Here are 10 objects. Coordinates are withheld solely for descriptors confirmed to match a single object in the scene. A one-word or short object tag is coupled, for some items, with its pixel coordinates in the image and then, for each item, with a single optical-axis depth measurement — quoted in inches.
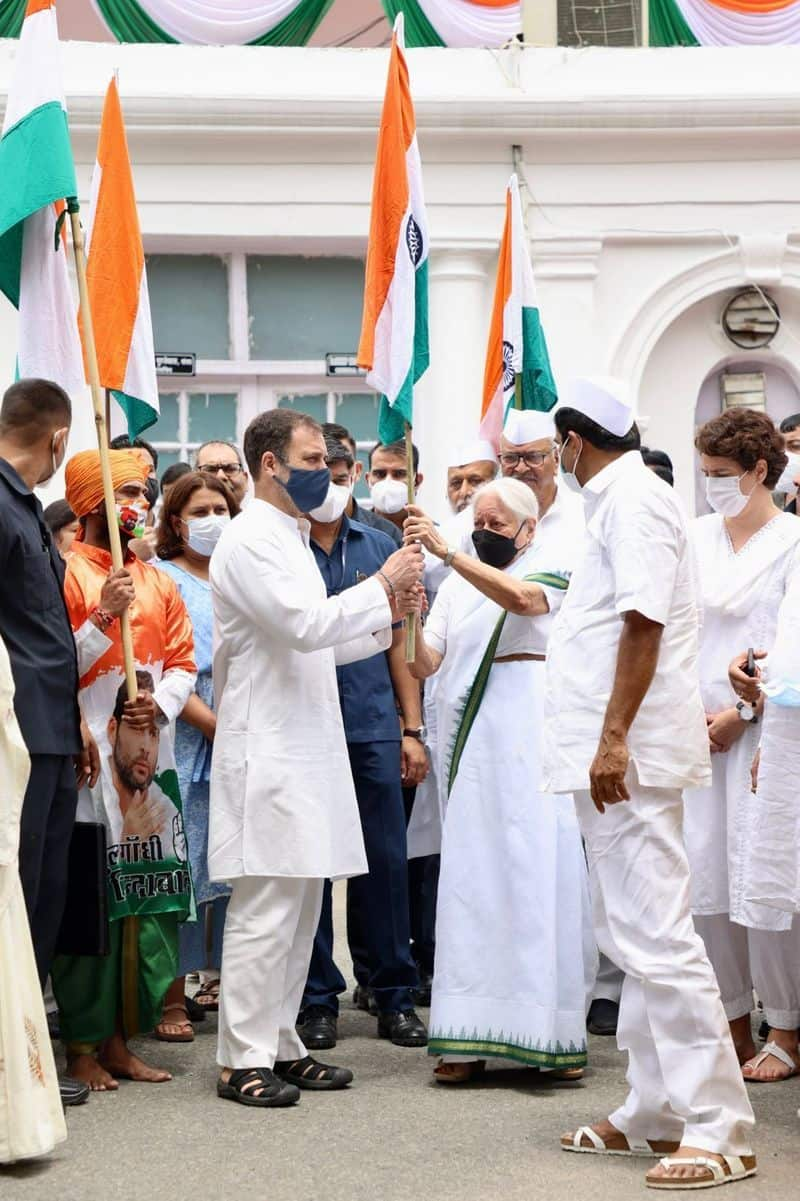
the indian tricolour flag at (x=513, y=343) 295.6
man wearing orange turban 217.6
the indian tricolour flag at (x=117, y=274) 237.1
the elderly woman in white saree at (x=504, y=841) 216.4
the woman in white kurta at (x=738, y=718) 228.1
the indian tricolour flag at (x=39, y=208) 221.9
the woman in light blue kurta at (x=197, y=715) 252.7
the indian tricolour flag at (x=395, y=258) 228.5
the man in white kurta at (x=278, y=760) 208.7
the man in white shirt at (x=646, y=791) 176.2
